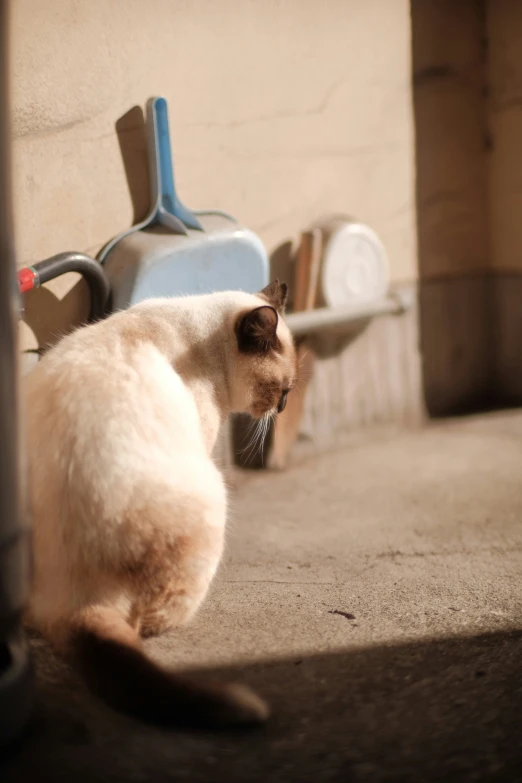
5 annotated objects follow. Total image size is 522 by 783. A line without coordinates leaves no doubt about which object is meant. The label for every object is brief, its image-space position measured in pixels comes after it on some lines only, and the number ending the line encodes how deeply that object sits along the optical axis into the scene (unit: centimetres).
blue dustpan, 253
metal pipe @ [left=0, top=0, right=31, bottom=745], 129
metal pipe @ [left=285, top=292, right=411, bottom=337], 303
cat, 164
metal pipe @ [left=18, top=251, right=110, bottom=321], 230
